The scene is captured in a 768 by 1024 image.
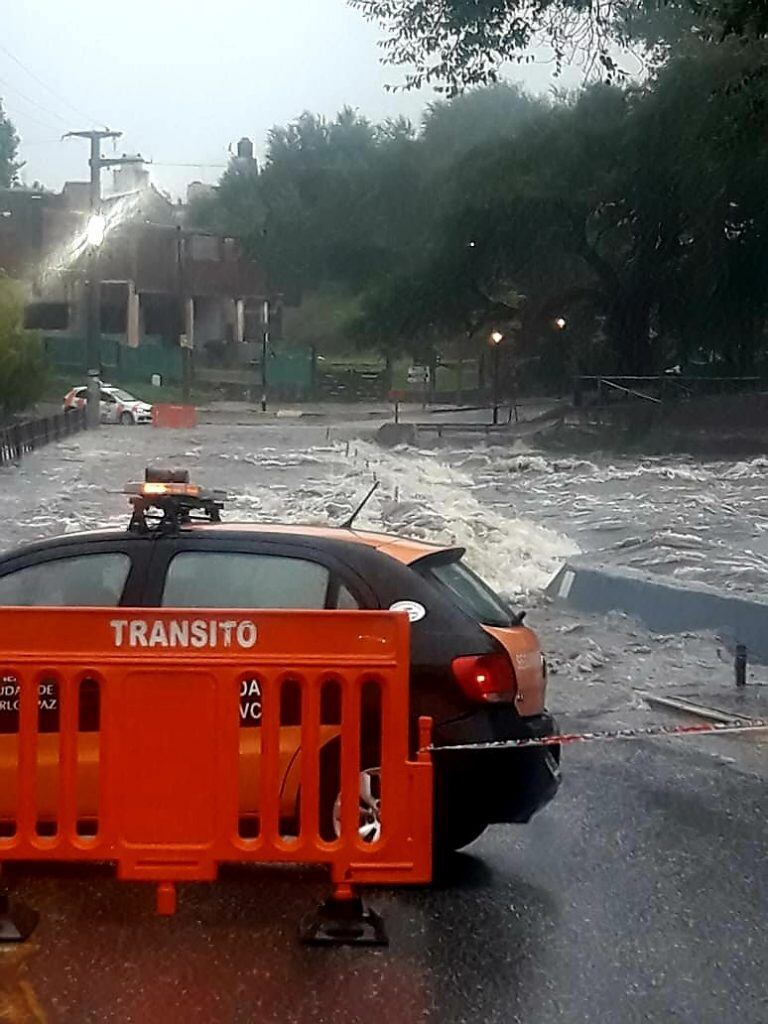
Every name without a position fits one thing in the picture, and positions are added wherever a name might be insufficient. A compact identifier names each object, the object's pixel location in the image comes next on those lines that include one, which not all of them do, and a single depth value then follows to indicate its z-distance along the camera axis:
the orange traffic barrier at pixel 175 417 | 39.94
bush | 35.81
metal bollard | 10.20
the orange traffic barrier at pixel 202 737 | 4.96
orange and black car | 5.64
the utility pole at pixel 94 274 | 34.75
